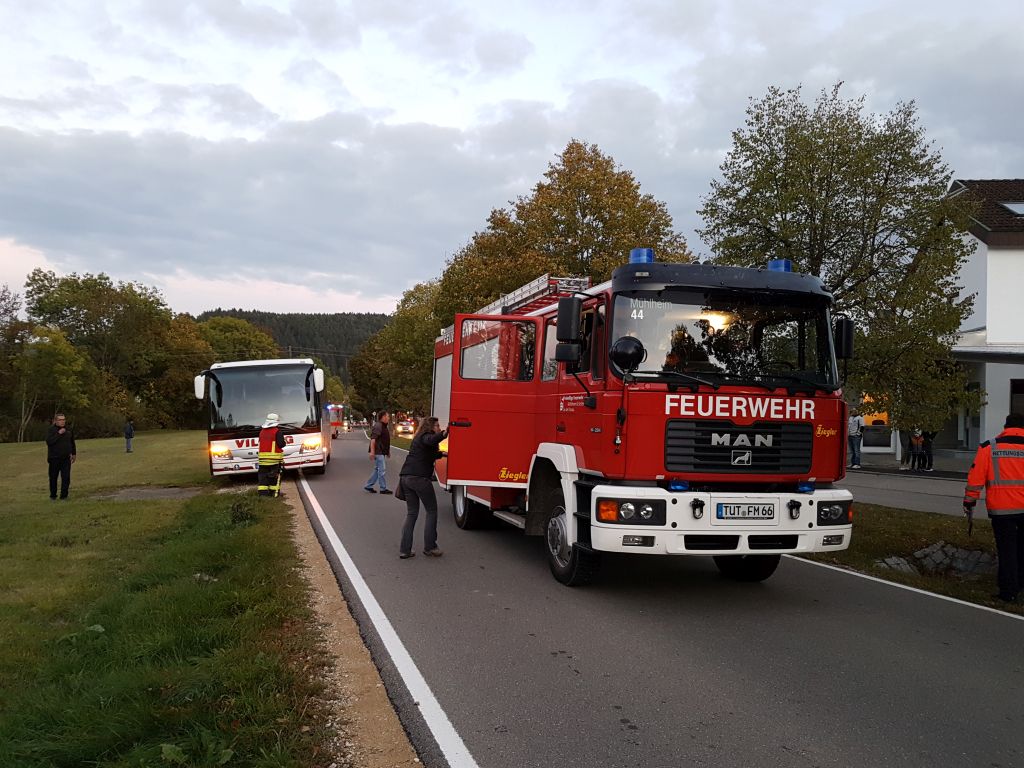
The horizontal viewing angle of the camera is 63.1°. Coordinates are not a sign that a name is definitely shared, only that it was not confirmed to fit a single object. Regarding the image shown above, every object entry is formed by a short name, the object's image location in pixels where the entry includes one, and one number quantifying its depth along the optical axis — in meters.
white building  27.81
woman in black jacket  9.47
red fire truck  6.79
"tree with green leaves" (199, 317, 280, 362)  102.06
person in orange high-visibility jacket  7.96
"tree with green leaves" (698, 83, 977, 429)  12.58
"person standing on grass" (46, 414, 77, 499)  16.14
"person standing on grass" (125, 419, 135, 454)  38.40
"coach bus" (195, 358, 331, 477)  18.39
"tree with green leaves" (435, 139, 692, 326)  23.36
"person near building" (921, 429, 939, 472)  24.80
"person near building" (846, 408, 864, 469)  24.91
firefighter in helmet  15.63
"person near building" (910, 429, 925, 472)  24.78
